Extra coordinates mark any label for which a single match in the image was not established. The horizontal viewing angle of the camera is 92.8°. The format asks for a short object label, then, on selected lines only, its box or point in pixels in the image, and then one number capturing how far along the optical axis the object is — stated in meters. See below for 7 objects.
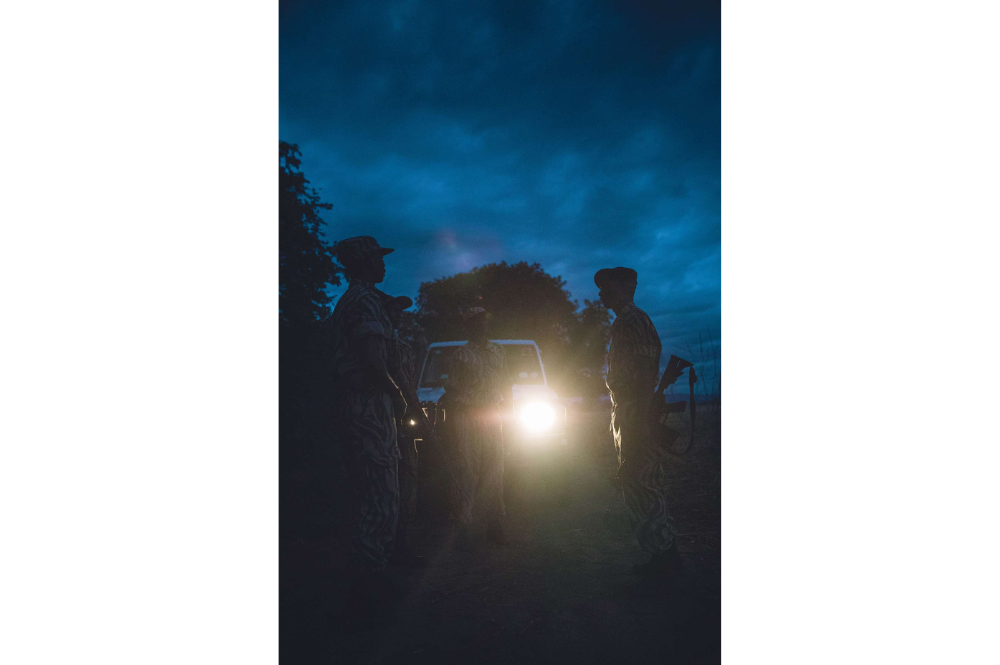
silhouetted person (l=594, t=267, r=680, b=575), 3.71
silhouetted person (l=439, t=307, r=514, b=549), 4.78
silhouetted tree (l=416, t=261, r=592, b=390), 18.38
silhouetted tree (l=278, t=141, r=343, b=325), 6.59
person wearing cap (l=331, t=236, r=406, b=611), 3.27
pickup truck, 5.86
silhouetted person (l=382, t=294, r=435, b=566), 3.73
